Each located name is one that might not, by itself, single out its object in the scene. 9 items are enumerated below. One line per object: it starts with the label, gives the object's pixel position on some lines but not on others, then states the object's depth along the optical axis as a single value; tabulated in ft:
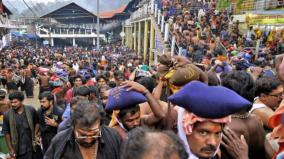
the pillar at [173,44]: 50.55
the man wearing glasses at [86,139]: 9.75
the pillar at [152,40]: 74.43
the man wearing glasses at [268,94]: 11.72
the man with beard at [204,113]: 7.34
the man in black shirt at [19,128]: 17.58
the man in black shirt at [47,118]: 18.48
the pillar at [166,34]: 55.34
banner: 42.35
